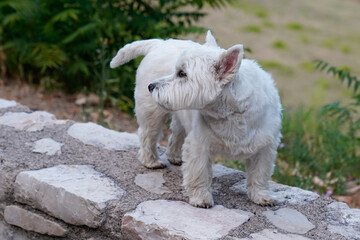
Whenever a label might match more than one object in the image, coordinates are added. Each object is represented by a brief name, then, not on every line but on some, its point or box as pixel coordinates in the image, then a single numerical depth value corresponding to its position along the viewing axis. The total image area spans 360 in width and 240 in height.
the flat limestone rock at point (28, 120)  4.77
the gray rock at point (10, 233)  4.10
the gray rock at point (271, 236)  3.27
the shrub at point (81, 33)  6.35
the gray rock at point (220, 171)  4.28
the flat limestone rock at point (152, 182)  3.87
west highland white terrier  3.19
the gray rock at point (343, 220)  3.41
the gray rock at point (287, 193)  3.83
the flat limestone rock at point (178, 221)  3.26
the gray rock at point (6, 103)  5.23
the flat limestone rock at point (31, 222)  3.84
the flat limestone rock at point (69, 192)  3.61
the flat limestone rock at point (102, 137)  4.59
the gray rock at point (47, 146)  4.32
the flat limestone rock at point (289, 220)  3.42
